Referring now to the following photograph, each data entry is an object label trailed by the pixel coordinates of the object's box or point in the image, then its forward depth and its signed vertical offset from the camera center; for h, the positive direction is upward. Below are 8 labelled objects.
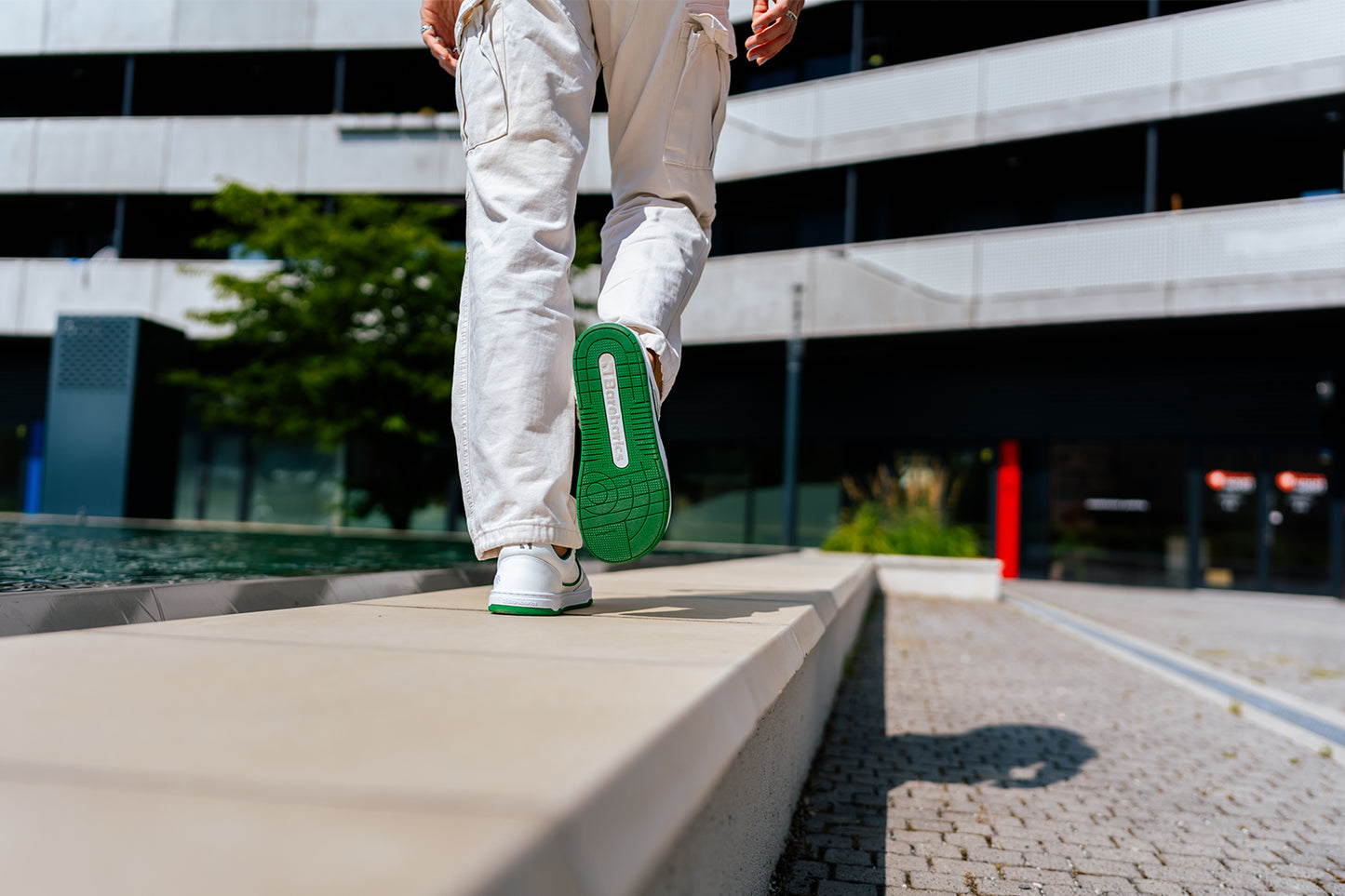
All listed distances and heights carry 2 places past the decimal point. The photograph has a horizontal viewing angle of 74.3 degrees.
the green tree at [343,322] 11.85 +2.03
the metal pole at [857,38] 15.04 +7.76
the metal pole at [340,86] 17.14 +7.43
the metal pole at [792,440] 12.34 +0.74
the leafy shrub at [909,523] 10.88 -0.31
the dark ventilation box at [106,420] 13.14 +0.59
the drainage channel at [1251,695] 3.20 -0.81
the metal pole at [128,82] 17.73 +7.56
